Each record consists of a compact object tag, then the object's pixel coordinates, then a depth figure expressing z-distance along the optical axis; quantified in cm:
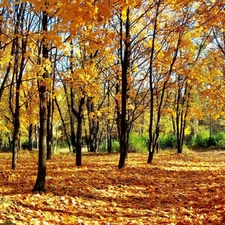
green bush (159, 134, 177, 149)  3116
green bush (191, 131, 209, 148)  3119
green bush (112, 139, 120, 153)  2498
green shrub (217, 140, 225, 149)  2920
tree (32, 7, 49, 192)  693
